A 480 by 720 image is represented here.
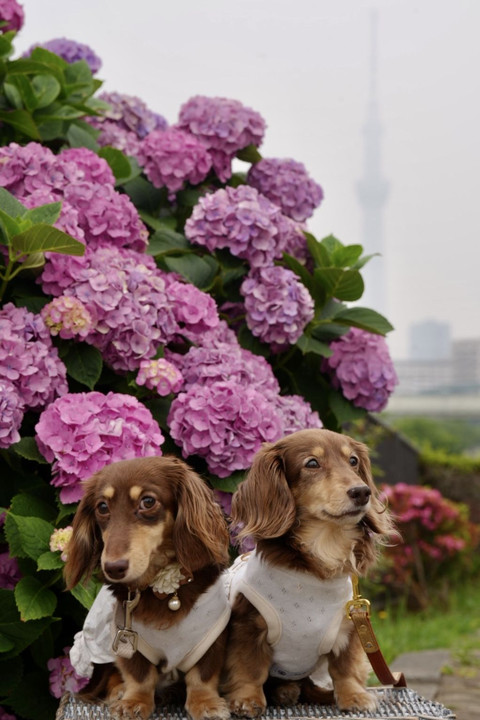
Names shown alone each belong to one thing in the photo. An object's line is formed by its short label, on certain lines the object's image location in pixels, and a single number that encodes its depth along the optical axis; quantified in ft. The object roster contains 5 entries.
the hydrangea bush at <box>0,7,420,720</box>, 8.39
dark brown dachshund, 5.91
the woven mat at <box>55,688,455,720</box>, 6.24
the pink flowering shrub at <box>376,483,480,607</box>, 25.93
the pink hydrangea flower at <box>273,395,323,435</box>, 9.43
